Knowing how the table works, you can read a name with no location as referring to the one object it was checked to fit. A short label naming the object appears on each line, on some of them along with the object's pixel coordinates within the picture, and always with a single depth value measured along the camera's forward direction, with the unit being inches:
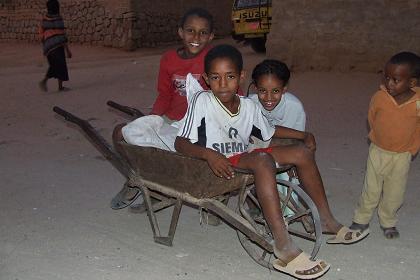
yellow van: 544.4
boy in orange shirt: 134.2
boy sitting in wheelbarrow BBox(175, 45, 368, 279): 120.2
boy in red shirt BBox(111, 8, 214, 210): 149.0
